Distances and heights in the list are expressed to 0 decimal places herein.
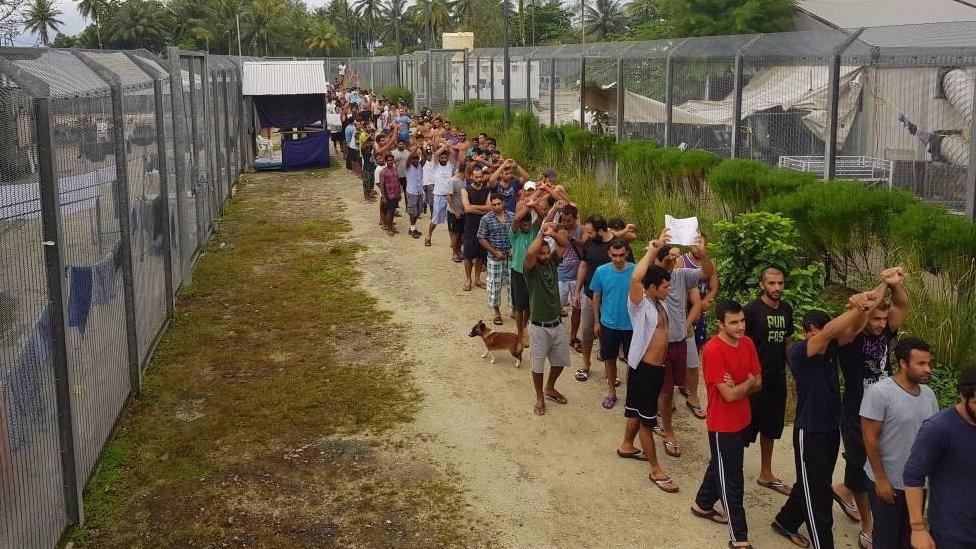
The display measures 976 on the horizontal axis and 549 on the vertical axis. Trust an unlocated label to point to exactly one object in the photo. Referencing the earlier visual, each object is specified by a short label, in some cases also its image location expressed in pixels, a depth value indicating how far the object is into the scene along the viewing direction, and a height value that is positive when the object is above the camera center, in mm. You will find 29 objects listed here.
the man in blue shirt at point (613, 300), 7746 -1509
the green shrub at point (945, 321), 7695 -1749
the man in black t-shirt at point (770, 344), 6223 -1505
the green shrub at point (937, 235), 8398 -1097
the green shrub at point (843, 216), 9602 -1041
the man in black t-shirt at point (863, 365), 5637 -1514
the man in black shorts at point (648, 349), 6586 -1626
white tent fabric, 11547 +257
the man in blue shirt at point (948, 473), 4527 -1746
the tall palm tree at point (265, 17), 85000 +9591
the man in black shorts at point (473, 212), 11836 -1159
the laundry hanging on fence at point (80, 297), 6294 -1193
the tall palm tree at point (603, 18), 89062 +9556
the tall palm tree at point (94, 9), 88938 +11105
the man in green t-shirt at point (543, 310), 7996 -1626
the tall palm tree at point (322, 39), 88375 +7839
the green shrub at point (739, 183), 11469 -817
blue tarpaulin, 24359 -776
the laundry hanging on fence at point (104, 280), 7043 -1213
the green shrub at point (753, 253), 7984 -1185
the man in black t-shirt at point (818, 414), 5488 -1754
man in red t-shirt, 5719 -1698
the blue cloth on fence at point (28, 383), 5000 -1430
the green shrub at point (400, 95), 41500 +1188
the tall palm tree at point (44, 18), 84438 +10265
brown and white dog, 9203 -2183
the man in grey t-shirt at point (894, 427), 4977 -1661
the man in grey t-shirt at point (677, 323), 7230 -1597
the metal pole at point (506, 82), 22578 +904
